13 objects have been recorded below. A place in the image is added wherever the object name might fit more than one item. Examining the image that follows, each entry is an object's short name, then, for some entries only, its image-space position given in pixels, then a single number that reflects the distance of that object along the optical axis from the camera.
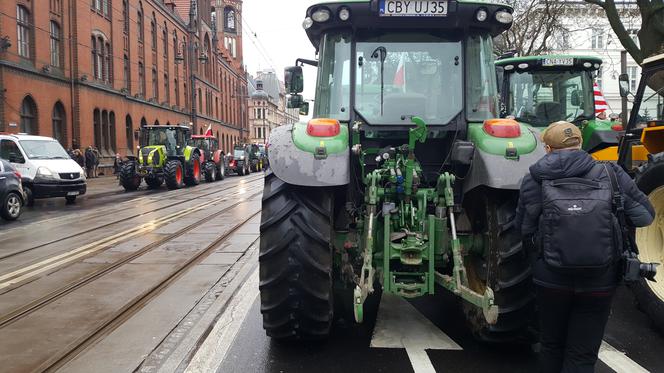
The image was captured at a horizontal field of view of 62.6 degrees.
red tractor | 29.00
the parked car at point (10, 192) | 12.50
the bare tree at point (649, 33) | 15.06
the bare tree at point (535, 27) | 23.09
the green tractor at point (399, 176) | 3.96
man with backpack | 2.92
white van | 15.65
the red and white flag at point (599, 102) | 11.43
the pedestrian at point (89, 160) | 28.73
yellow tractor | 4.75
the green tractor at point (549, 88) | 9.97
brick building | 25.09
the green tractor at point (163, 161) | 22.09
